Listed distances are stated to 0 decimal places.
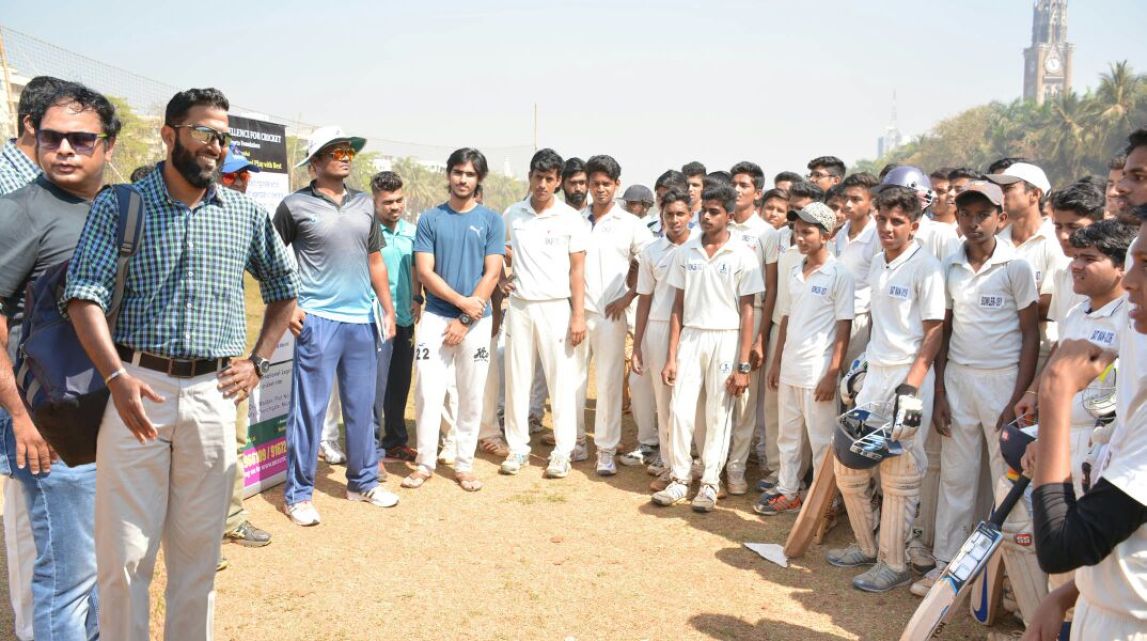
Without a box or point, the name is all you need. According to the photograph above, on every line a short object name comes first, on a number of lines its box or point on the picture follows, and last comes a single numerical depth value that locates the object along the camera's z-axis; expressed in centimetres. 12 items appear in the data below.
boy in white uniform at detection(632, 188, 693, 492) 585
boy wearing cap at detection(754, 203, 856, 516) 506
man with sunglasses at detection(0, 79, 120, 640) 279
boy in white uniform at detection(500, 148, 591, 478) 612
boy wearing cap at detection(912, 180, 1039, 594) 423
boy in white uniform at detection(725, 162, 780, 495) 577
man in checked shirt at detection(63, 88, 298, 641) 256
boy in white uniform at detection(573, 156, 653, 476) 633
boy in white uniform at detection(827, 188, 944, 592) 424
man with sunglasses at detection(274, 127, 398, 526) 507
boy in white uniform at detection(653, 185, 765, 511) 549
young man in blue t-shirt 579
